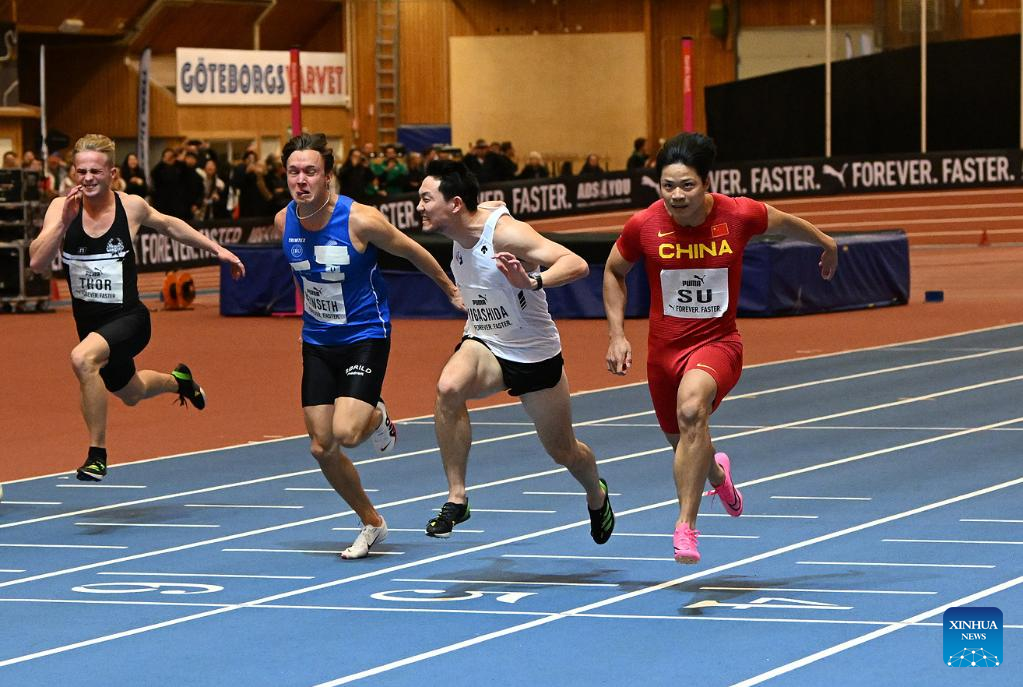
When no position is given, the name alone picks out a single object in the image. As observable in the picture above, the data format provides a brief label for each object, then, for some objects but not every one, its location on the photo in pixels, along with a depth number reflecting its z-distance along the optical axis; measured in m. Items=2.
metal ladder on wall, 47.53
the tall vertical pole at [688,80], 30.19
